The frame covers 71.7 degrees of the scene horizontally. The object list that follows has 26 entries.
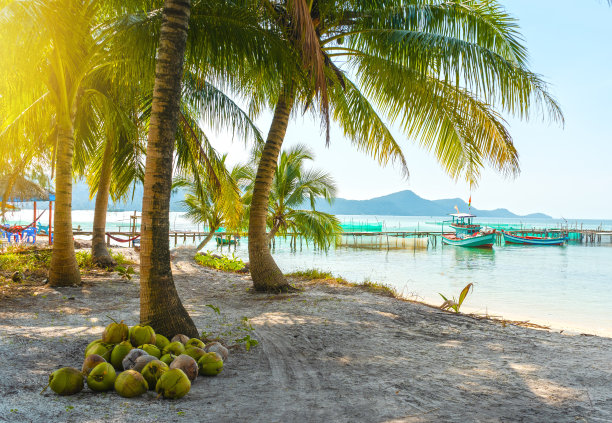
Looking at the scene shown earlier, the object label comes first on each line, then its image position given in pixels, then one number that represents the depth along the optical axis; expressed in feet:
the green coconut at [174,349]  11.50
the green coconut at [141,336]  11.76
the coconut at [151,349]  11.09
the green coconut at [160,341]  12.01
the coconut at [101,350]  11.10
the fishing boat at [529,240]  161.17
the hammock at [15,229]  61.68
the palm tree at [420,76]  20.85
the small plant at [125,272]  29.96
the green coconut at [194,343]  12.41
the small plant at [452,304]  23.59
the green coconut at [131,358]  10.52
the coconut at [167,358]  10.87
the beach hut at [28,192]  57.47
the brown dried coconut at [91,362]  10.17
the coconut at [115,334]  11.59
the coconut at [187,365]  10.64
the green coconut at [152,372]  10.00
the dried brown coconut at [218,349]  12.73
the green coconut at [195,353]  11.65
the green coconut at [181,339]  12.96
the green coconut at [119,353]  10.89
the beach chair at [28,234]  61.09
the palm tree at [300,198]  51.21
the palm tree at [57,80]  18.45
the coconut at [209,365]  11.50
